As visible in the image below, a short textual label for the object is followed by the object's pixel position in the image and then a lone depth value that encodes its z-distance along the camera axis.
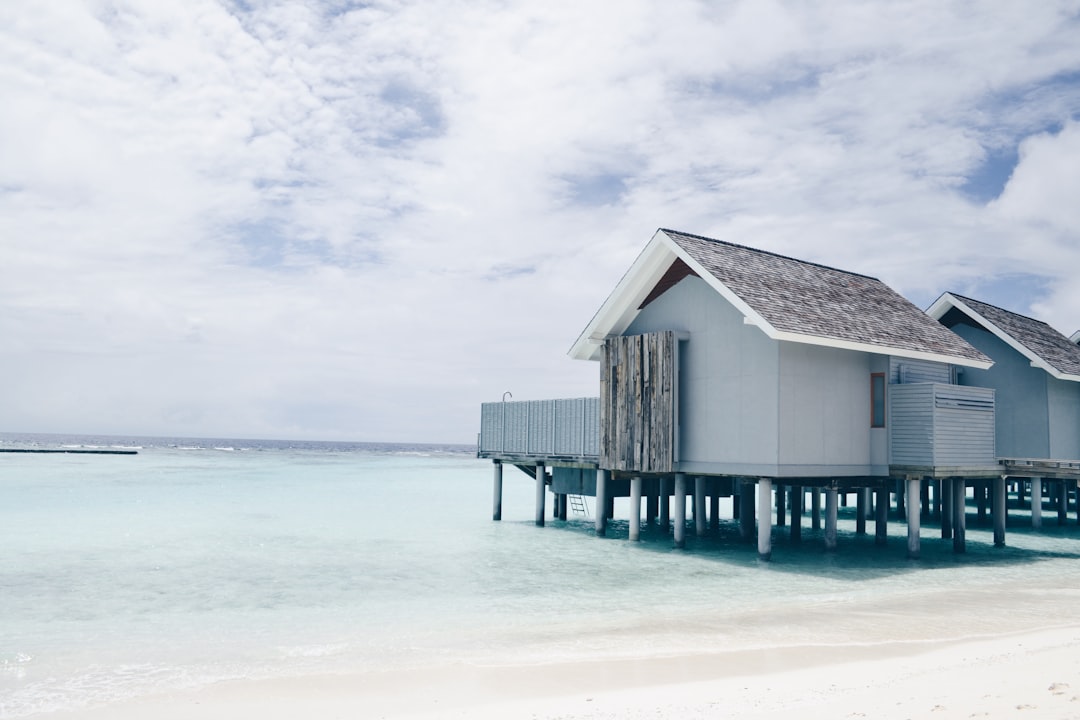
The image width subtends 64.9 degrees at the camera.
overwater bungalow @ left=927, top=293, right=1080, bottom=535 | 25.52
